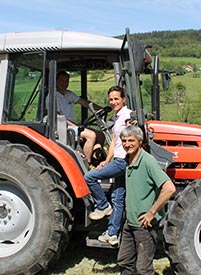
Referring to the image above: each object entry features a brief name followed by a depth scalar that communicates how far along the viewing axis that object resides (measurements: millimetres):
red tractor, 4242
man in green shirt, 3545
